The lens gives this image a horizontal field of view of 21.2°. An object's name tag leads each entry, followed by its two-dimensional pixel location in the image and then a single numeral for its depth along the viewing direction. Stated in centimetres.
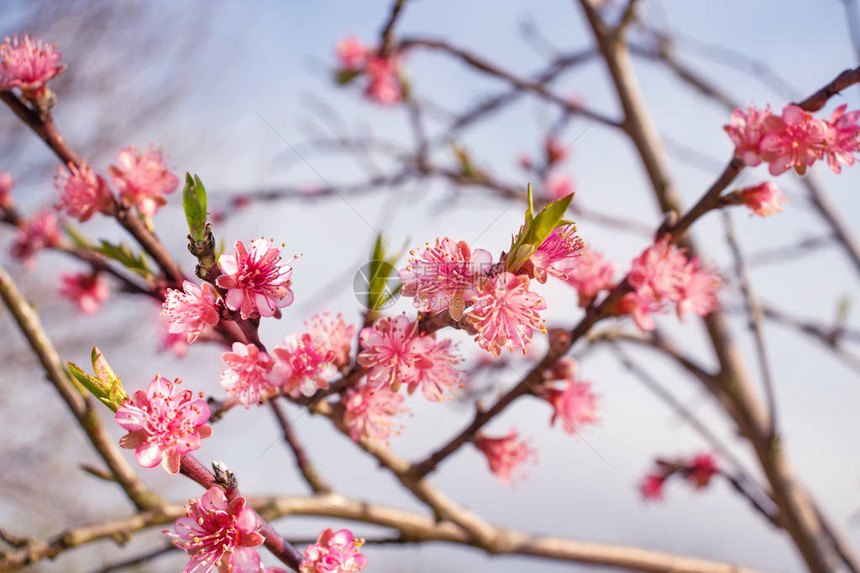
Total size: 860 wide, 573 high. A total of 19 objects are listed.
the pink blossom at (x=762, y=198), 85
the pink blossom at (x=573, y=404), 89
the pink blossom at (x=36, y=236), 108
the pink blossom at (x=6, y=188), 102
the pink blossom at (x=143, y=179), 87
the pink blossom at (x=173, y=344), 110
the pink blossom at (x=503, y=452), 91
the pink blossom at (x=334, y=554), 81
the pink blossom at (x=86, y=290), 113
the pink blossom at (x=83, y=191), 86
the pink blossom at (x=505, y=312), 77
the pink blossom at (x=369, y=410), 83
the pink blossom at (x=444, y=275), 78
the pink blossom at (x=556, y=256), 78
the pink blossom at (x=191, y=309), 79
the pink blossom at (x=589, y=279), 87
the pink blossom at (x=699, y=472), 149
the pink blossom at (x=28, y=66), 85
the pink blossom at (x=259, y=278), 79
